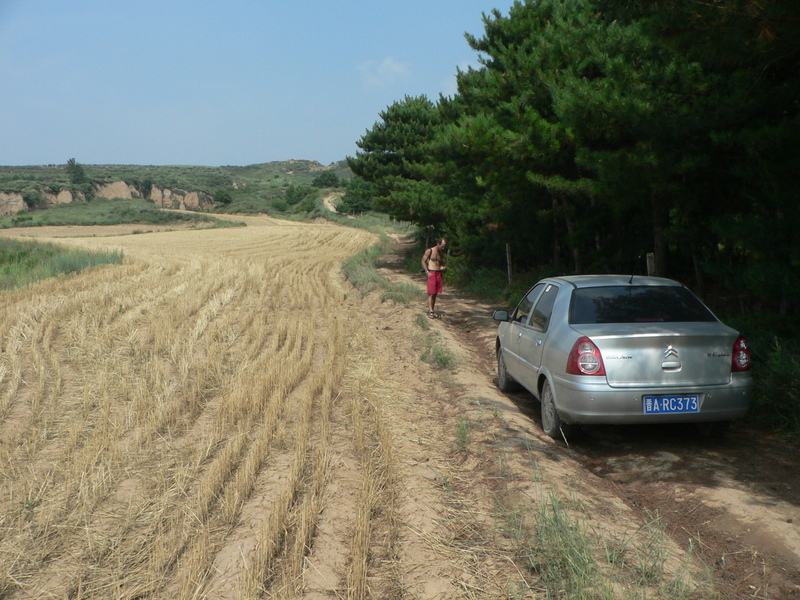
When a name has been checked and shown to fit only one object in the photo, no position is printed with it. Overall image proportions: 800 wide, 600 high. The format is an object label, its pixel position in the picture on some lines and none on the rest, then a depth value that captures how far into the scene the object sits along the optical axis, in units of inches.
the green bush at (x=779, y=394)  257.1
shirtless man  584.4
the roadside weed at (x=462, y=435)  250.7
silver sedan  231.9
